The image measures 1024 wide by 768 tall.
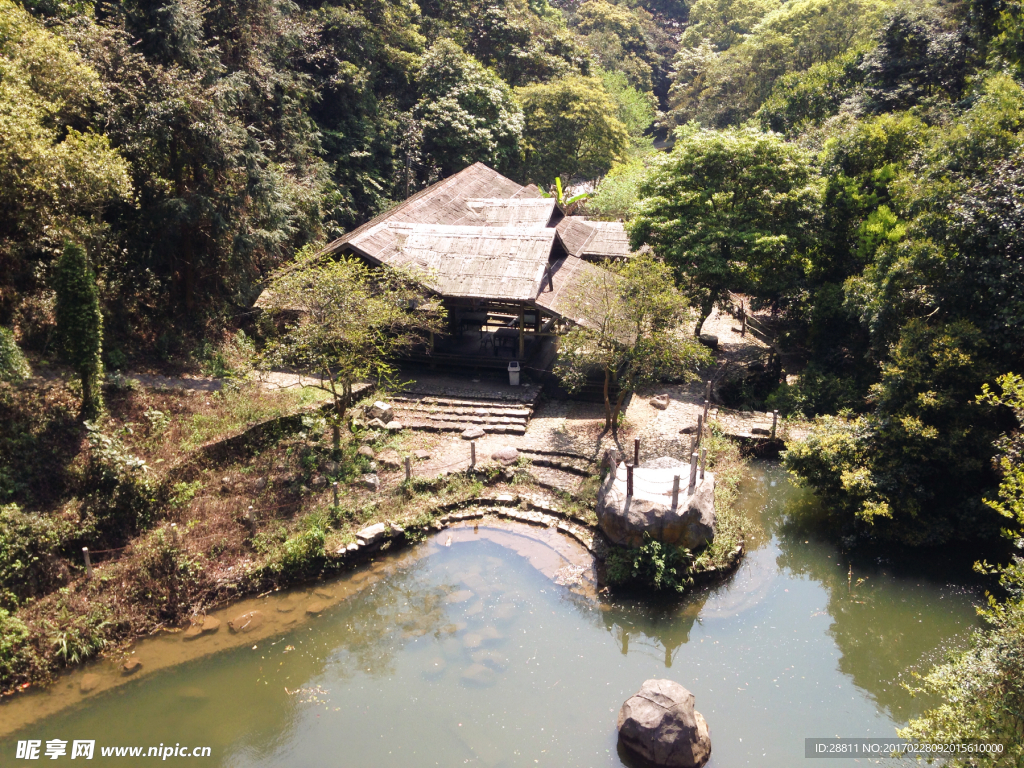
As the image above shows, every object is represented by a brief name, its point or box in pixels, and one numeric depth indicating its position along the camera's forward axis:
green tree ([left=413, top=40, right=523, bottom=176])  33.97
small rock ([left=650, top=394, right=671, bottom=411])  20.52
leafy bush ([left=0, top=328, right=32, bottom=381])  12.76
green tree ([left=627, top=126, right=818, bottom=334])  22.06
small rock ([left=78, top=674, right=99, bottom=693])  11.69
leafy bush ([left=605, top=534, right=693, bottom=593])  13.79
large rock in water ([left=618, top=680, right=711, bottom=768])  10.34
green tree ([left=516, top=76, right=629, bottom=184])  38.28
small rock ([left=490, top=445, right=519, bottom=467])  17.59
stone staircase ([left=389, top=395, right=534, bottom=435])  19.06
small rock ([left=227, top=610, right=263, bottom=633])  13.07
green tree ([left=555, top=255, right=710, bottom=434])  17.45
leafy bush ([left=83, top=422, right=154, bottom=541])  13.95
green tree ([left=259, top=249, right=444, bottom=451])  16.25
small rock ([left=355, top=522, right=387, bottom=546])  14.89
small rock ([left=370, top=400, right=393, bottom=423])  19.14
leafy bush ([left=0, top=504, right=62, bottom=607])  12.47
